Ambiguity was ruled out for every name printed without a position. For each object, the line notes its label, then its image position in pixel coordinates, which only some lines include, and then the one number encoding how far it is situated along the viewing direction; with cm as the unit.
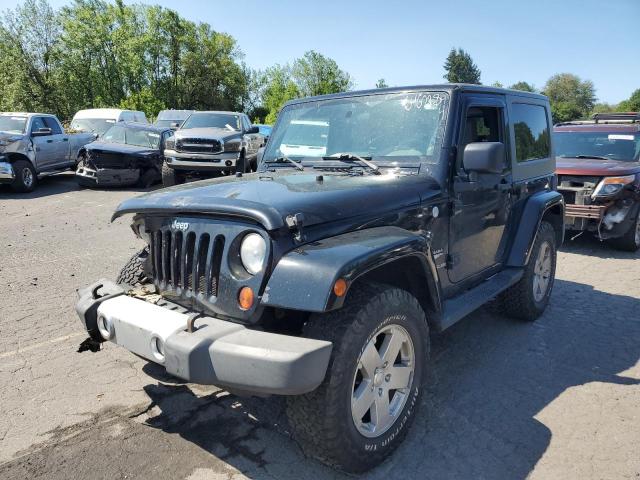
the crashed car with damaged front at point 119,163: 1278
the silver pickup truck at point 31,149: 1233
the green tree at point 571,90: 8506
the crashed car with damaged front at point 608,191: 720
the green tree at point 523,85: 8030
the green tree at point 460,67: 8289
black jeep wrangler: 223
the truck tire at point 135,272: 323
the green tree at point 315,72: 6894
